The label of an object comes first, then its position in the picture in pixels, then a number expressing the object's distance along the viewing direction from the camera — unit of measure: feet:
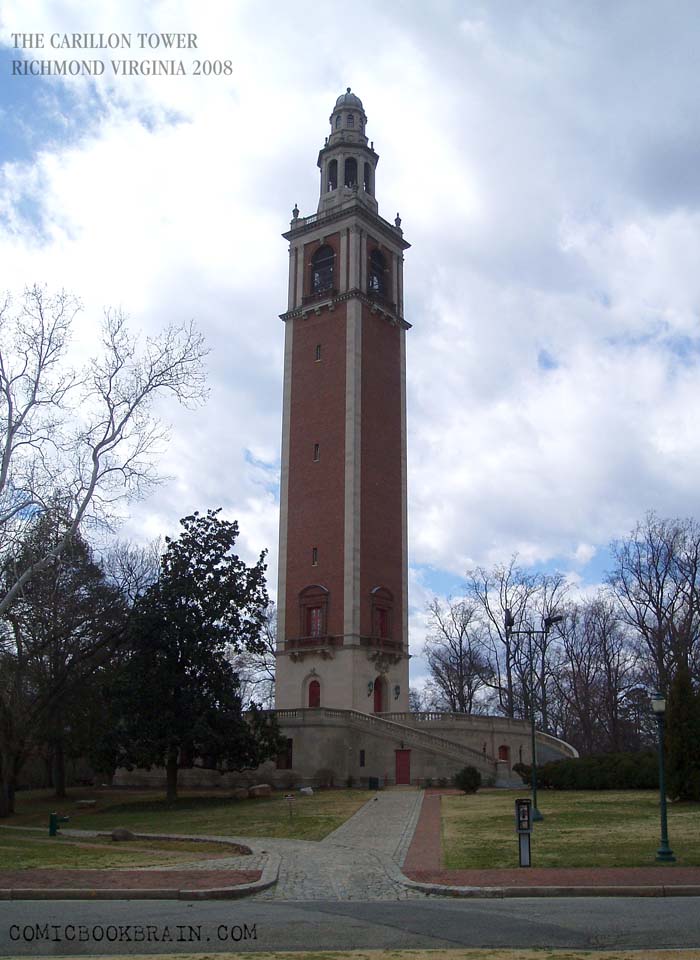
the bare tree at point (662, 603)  178.70
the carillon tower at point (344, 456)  180.45
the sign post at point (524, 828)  58.18
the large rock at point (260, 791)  139.13
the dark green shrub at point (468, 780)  128.36
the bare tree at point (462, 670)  244.63
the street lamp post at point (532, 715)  90.43
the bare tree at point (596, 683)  211.41
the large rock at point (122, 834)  86.41
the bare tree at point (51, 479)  92.07
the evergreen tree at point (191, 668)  136.46
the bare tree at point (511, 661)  226.79
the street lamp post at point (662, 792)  58.75
